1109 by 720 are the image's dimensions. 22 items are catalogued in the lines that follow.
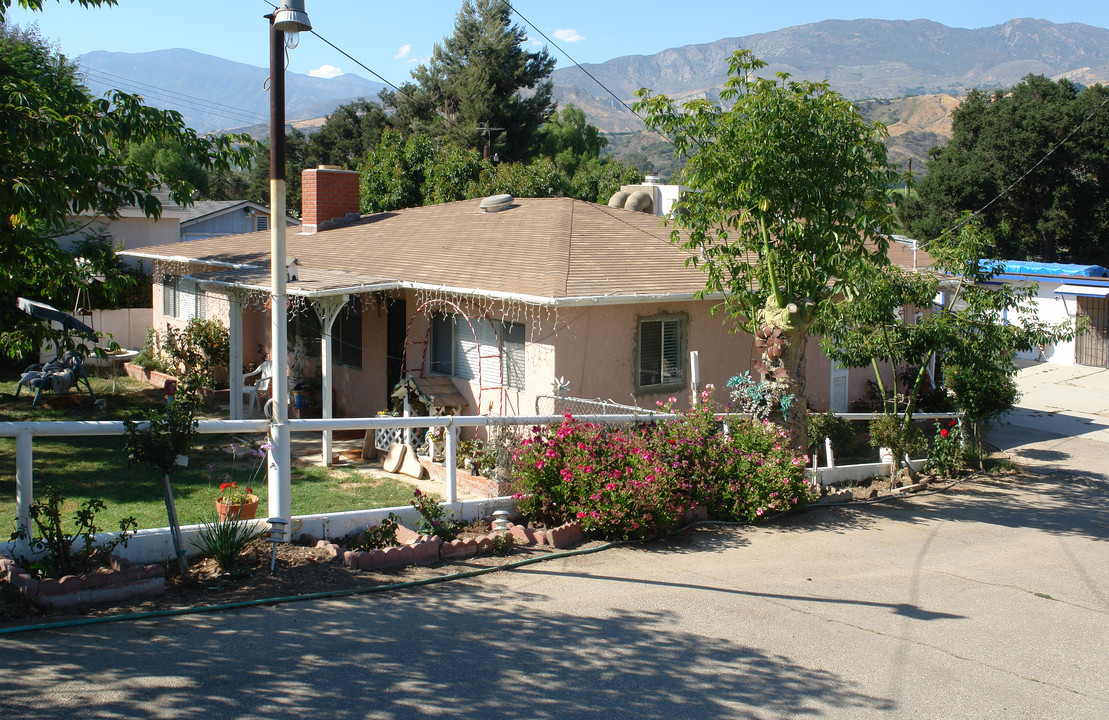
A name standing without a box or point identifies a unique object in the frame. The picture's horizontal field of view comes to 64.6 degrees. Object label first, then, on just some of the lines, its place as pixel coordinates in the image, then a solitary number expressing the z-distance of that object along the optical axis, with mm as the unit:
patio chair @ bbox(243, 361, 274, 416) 14227
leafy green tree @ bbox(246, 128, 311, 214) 54156
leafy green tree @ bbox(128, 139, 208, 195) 47656
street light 6371
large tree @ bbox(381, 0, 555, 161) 48531
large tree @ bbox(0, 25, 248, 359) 7062
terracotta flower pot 7395
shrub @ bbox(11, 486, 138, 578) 5668
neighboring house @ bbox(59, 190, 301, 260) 27391
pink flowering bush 7809
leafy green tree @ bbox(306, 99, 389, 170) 56406
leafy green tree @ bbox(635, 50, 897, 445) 9523
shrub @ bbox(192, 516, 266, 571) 6238
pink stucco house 11320
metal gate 26484
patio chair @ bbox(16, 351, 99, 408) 14891
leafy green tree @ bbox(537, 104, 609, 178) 46750
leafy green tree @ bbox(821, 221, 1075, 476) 11898
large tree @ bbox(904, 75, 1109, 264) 35000
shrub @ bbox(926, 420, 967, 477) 12953
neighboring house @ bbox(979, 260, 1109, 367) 26453
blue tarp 27422
